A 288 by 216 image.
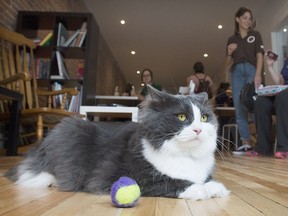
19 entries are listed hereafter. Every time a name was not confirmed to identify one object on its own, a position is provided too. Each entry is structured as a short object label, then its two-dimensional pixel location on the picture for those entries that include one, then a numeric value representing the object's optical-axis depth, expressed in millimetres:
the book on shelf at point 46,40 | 3463
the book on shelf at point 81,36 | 3547
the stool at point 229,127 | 4480
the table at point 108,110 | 2980
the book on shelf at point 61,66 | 3375
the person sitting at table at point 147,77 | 4439
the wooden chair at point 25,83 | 2565
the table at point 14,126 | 2441
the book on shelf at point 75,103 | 3349
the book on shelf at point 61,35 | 3470
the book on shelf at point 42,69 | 3404
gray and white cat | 889
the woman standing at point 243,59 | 3283
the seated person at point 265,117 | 3195
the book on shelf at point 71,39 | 3499
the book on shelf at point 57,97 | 3229
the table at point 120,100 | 4272
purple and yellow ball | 750
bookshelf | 3410
